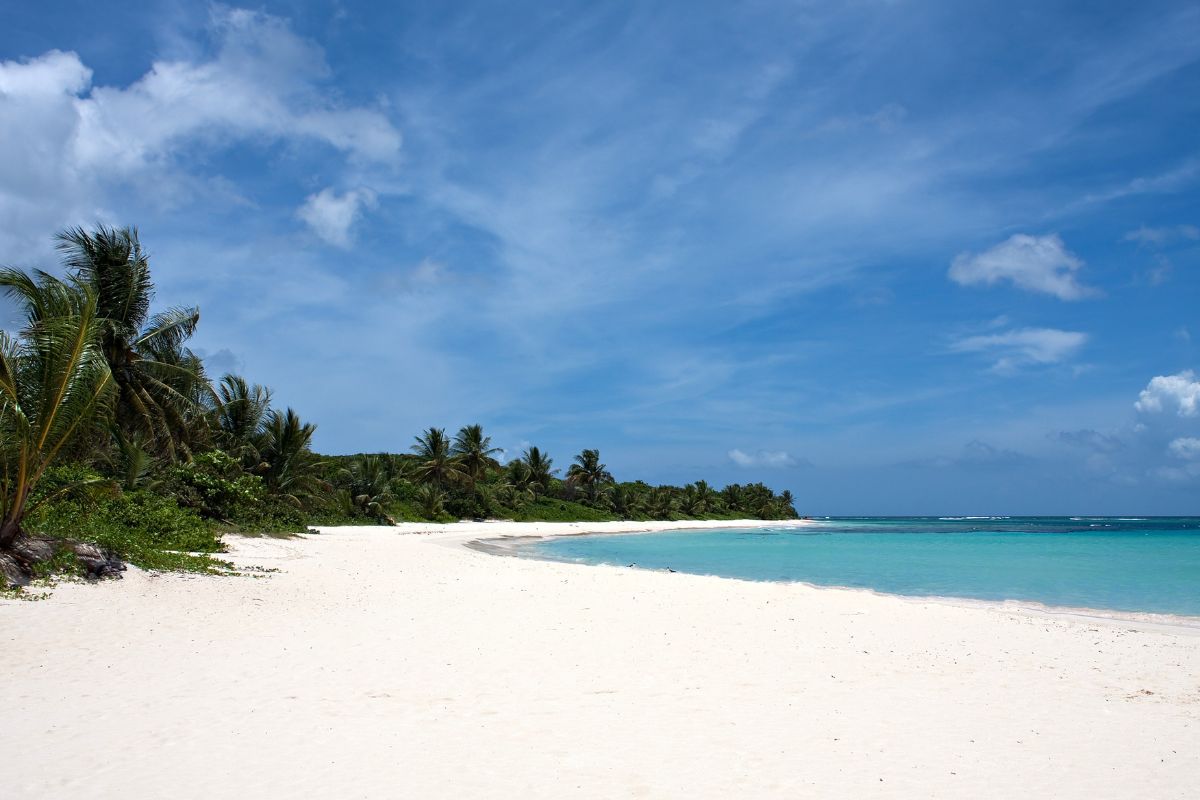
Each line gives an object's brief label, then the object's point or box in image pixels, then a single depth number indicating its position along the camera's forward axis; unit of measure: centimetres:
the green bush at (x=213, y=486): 2178
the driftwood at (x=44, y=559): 1020
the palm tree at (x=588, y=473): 7012
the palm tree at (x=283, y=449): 3116
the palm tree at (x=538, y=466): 6444
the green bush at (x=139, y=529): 1236
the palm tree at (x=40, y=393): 1059
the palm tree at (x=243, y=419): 2995
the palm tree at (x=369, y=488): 3953
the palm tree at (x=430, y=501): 4662
